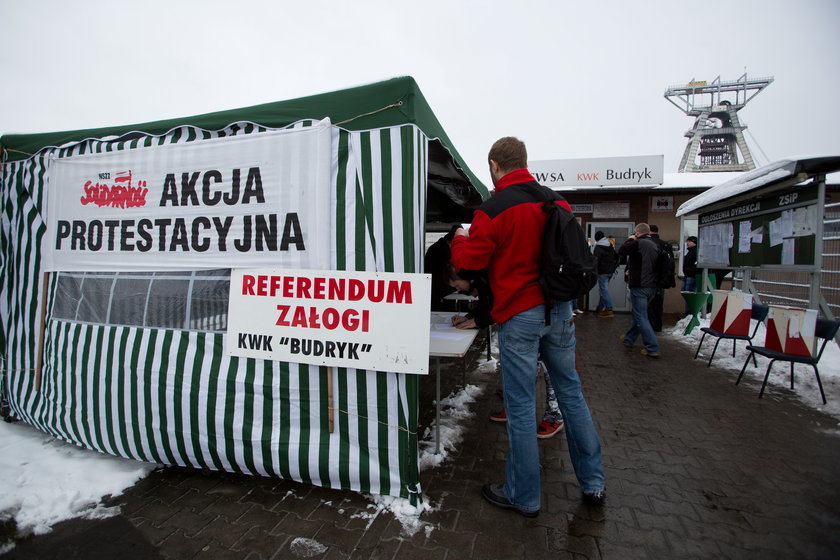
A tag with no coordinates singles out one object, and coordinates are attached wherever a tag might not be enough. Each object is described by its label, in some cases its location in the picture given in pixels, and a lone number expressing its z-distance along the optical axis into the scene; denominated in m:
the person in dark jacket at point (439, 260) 3.99
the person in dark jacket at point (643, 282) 5.54
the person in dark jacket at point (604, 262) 8.87
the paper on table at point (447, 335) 3.13
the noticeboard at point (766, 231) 4.41
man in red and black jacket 2.11
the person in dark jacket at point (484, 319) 2.39
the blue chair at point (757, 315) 4.80
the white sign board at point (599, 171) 9.59
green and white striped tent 2.30
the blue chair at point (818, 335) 3.81
